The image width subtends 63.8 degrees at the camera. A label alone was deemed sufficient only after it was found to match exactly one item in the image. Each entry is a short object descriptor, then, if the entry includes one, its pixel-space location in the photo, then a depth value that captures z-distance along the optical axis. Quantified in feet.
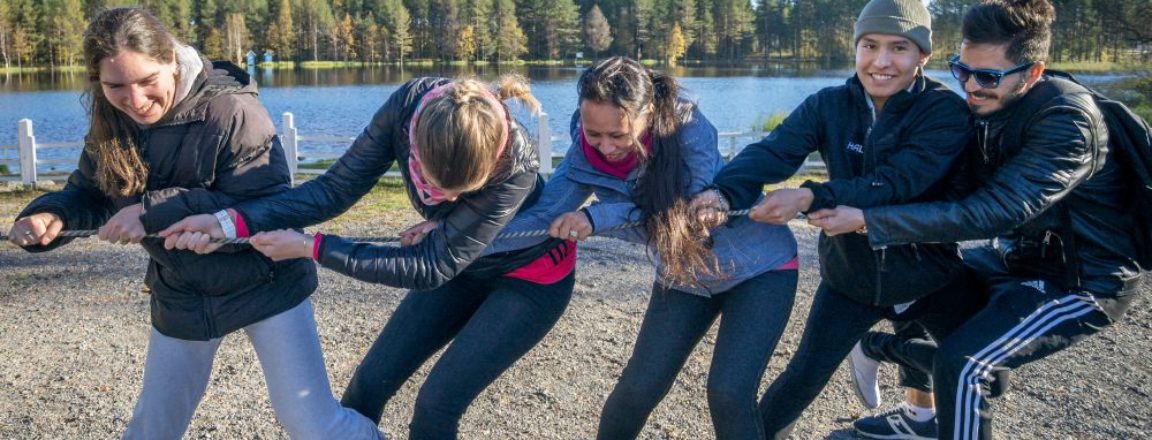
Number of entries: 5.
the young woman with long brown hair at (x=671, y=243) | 11.19
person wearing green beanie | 11.47
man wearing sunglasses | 10.85
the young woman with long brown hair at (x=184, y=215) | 10.60
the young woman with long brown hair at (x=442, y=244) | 10.06
